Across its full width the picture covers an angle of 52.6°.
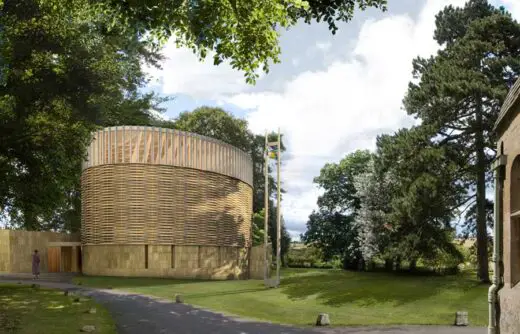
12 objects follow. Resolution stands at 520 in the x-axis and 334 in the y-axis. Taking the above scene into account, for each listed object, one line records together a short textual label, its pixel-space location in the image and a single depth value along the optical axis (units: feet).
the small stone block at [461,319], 58.95
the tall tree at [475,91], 91.04
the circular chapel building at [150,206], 115.34
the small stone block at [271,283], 103.90
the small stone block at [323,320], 57.77
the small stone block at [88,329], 46.83
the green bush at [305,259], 195.42
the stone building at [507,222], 35.27
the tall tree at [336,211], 165.07
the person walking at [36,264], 108.68
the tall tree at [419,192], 89.56
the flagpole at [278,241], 105.05
